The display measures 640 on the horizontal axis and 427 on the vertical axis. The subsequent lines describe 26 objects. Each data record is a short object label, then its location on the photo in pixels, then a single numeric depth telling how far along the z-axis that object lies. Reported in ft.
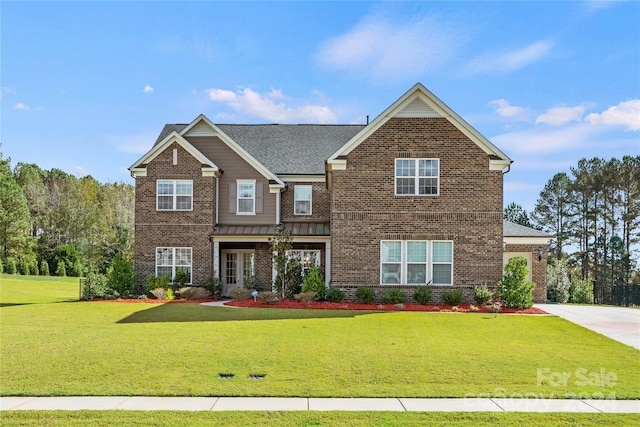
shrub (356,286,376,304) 63.36
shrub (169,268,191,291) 73.97
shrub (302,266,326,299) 65.67
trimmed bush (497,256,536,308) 60.90
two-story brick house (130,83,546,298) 64.90
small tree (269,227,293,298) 69.31
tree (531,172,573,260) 150.51
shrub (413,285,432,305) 62.69
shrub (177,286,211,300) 71.72
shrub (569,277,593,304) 93.35
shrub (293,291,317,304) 64.28
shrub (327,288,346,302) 63.98
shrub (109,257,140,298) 72.79
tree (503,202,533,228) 158.92
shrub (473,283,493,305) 62.03
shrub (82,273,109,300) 72.28
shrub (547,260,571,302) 85.10
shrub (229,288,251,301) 71.61
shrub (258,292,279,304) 64.90
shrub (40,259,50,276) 149.28
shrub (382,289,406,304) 62.69
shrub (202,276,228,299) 74.08
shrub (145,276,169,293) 73.05
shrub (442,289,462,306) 62.34
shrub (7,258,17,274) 142.82
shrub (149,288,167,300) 70.49
